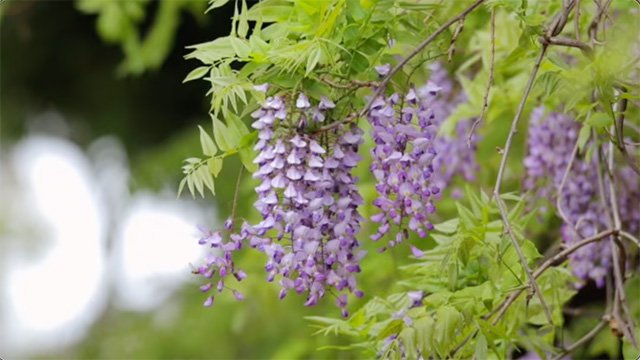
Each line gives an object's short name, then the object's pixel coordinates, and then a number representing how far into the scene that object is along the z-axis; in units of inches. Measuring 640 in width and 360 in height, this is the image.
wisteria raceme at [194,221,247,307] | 118.0
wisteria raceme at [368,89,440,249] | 117.9
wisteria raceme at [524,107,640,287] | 135.2
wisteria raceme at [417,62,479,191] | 145.6
